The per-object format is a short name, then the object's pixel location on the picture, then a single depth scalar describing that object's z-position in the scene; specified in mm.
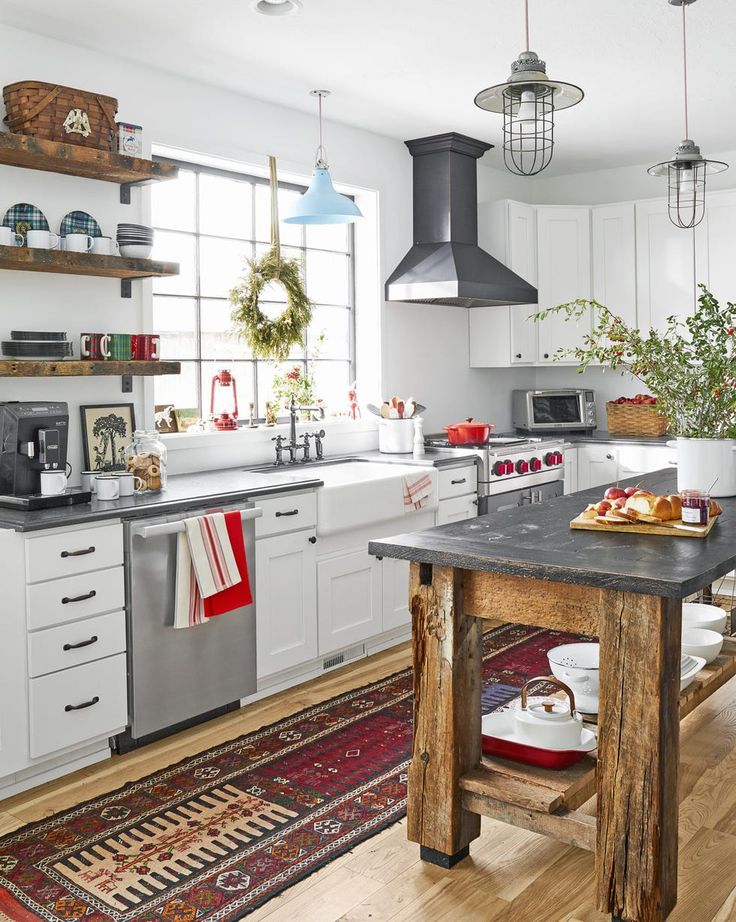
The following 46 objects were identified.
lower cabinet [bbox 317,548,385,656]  4078
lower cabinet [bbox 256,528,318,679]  3762
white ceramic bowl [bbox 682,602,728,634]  3293
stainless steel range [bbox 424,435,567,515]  5055
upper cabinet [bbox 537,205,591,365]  6125
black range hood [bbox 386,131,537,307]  5270
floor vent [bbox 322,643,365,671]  4219
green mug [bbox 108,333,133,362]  3732
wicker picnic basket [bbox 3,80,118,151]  3389
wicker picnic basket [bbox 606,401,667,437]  5961
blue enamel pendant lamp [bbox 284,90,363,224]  4227
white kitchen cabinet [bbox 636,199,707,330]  5844
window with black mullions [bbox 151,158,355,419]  4449
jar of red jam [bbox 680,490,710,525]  2607
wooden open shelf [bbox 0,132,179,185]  3297
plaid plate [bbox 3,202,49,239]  3510
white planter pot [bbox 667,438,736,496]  3061
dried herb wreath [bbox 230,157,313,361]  4621
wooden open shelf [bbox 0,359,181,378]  3348
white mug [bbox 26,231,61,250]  3436
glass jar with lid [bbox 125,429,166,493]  3639
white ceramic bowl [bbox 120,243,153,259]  3748
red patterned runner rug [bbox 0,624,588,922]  2408
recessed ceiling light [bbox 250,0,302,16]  3387
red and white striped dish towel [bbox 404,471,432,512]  4465
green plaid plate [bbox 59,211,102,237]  3703
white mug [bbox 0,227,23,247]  3365
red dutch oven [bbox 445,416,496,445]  5273
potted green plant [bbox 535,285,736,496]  2977
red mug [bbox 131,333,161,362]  3809
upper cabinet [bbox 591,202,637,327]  6043
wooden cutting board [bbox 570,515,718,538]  2549
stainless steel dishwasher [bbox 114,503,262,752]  3250
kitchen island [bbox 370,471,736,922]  2131
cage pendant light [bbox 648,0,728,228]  3439
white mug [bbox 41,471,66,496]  3250
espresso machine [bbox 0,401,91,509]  3254
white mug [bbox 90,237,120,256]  3643
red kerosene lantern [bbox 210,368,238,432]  4535
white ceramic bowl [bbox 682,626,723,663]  3084
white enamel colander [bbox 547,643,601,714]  2686
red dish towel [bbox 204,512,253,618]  3461
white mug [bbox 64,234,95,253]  3543
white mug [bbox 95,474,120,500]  3385
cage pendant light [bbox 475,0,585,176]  2395
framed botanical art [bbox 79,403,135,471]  3801
